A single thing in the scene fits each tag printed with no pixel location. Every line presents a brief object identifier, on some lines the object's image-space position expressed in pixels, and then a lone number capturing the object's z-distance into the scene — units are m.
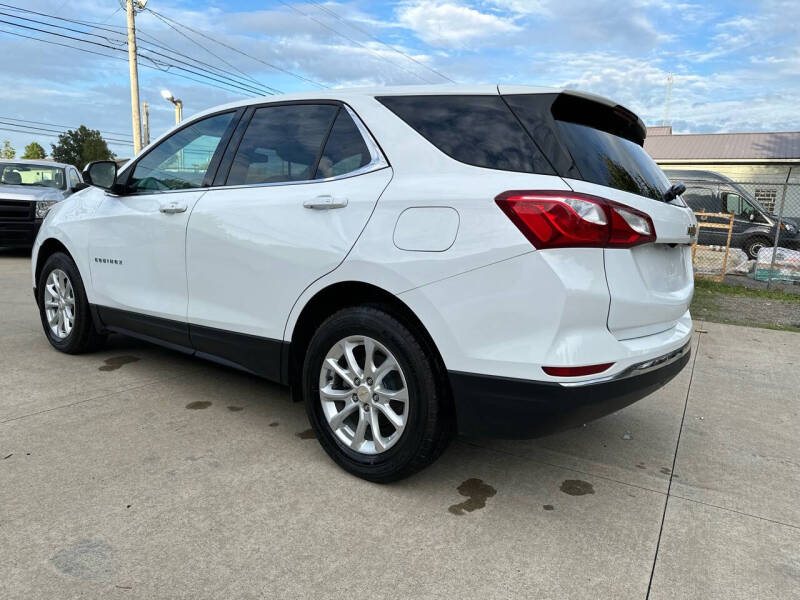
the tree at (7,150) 68.75
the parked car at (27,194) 10.53
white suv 2.25
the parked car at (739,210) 14.25
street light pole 23.36
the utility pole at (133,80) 21.61
